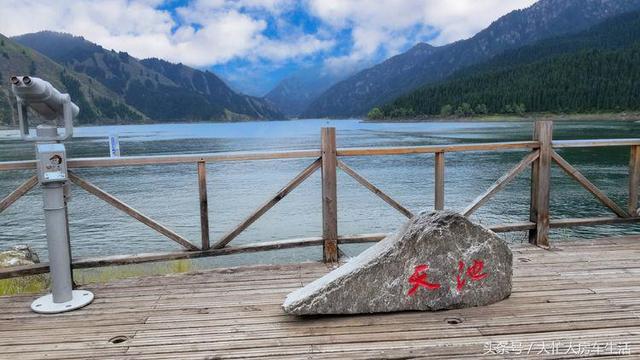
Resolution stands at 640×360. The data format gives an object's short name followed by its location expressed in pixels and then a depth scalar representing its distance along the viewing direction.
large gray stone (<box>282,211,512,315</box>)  4.13
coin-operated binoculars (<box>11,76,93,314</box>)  4.49
